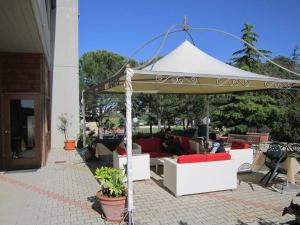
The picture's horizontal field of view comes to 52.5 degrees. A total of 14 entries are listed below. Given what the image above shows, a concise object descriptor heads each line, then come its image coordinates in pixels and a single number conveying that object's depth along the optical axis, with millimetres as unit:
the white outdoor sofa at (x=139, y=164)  7891
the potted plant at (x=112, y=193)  5172
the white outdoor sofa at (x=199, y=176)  6504
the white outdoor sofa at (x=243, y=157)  8594
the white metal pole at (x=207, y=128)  14234
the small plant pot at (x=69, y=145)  14586
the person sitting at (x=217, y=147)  7741
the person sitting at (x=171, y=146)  9961
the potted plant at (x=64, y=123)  15508
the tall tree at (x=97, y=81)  26422
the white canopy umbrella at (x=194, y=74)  7391
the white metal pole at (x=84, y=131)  13745
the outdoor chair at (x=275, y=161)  7240
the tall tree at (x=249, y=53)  19266
